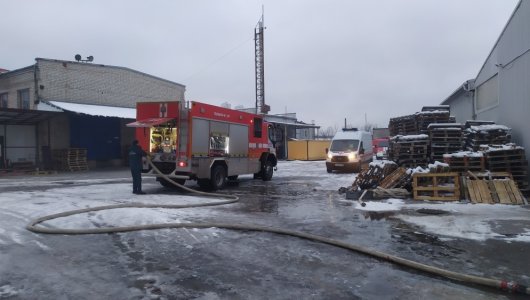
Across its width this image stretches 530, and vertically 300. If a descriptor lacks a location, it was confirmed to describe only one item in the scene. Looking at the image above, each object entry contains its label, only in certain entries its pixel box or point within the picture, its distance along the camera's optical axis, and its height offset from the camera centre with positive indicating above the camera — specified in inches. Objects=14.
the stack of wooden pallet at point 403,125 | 651.5 +47.2
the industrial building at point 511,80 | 533.6 +116.1
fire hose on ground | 196.4 -56.3
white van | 927.0 +8.0
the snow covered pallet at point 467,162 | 508.1 -10.2
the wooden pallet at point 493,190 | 451.5 -40.8
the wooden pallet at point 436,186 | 476.4 -38.4
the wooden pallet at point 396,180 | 532.6 -33.5
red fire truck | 532.4 +21.4
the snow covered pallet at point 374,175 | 567.5 -28.7
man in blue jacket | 509.4 -10.2
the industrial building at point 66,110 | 943.0 +109.8
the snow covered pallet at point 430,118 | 620.4 +55.1
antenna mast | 2094.0 +447.2
